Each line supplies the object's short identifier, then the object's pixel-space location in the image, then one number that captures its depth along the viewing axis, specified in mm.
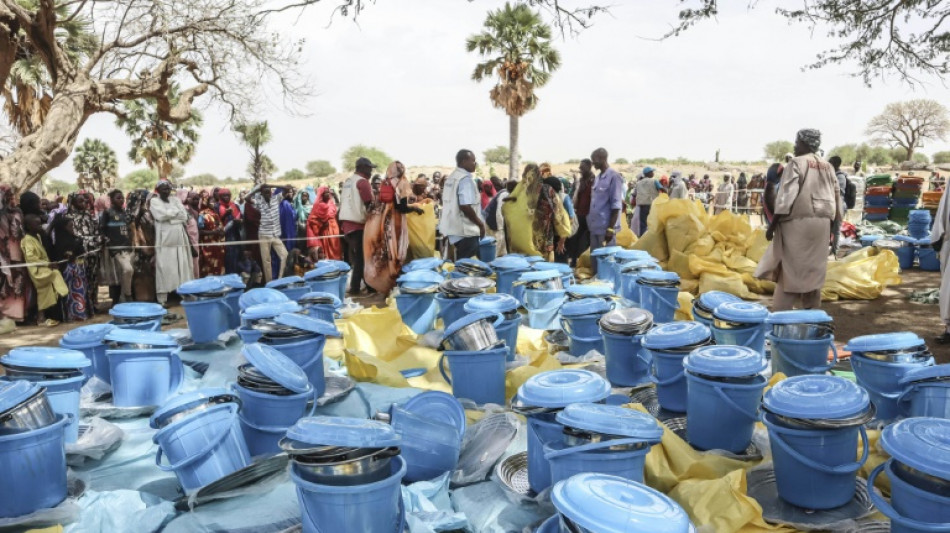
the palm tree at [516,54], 20500
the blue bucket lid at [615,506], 1636
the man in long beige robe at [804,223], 4965
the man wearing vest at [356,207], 7176
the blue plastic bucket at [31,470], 2492
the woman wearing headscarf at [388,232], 6836
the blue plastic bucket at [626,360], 3844
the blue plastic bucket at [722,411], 2791
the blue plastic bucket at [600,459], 2219
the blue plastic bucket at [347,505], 2088
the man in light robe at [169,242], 7848
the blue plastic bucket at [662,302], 5104
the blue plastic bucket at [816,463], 2355
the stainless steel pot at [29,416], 2514
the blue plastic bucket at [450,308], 4883
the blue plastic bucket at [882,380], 3000
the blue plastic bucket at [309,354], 3550
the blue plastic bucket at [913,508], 1900
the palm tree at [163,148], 24281
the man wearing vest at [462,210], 6664
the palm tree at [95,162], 31078
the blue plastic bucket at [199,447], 2688
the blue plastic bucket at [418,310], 5332
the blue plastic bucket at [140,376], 3719
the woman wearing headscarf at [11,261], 7180
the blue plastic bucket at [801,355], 3549
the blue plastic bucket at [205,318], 5109
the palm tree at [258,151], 26867
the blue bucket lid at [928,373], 2576
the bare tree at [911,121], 42531
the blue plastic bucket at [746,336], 3752
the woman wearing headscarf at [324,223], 9133
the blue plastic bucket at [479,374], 3605
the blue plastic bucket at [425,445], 2822
